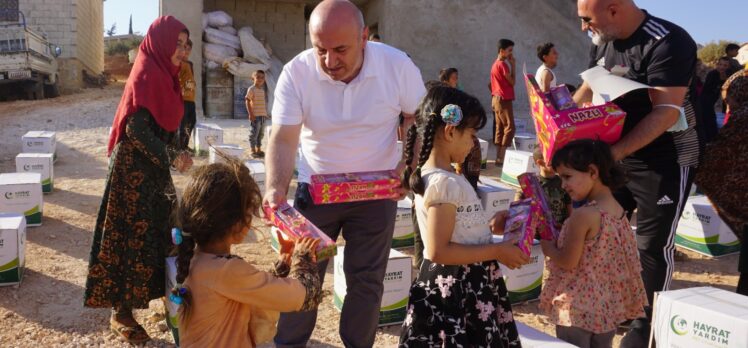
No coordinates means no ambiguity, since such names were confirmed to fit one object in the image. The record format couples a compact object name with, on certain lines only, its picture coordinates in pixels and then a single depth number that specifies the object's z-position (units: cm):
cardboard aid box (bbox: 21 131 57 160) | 878
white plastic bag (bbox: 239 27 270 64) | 1405
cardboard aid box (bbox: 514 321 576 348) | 269
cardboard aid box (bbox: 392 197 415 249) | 547
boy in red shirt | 952
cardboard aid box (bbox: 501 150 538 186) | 816
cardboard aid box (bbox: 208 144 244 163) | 775
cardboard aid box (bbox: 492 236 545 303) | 434
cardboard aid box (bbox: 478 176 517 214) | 572
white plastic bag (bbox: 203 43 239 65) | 1362
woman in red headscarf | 328
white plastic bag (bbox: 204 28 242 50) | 1382
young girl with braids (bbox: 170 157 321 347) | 191
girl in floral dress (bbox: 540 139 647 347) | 252
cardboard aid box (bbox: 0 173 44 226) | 567
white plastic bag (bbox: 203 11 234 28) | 1414
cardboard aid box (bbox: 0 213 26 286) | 430
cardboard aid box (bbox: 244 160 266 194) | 680
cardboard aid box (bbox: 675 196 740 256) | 552
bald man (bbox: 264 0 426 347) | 271
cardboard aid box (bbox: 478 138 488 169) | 930
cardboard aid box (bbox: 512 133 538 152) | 1033
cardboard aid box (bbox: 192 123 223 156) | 942
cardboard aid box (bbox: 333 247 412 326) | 395
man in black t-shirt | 279
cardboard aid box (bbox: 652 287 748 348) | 256
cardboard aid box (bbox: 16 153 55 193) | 705
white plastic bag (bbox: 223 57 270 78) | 1355
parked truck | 1570
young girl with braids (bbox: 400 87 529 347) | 220
